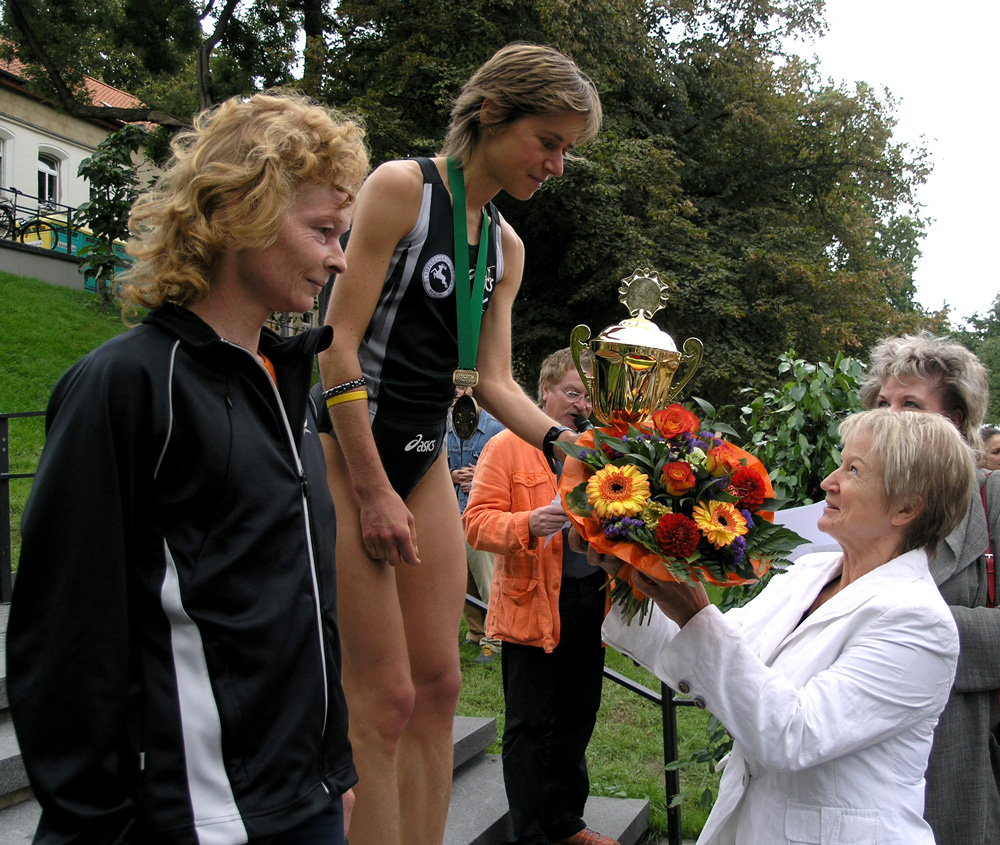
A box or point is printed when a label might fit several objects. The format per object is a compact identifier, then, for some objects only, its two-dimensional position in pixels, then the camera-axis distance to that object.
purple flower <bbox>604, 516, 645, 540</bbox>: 1.99
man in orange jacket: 3.58
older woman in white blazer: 2.04
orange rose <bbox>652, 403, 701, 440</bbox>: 2.19
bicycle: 19.61
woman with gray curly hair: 2.64
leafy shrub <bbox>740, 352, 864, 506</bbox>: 3.83
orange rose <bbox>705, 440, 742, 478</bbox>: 2.12
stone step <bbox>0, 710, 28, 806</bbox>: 3.06
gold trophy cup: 2.61
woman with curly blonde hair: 1.25
